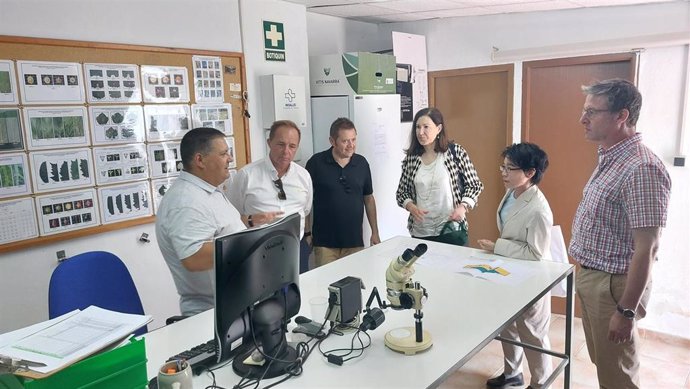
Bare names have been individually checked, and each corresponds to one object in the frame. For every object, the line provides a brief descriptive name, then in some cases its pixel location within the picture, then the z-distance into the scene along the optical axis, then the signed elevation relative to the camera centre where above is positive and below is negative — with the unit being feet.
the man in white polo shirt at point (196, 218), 6.49 -1.28
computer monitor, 4.57 -1.69
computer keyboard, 4.94 -2.39
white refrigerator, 12.82 -0.54
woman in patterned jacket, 10.02 -1.37
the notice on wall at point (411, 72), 14.35 +1.29
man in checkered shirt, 6.05 -1.56
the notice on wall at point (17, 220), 7.97 -1.48
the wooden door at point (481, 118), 14.28 -0.16
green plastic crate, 3.68 -1.90
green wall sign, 11.76 +1.90
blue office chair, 6.50 -2.20
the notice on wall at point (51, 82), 8.07 +0.79
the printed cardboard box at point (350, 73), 12.55 +1.16
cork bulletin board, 8.05 +0.02
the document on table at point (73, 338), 3.80 -1.76
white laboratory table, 4.80 -2.48
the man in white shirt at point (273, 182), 9.55 -1.20
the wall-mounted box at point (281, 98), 11.52 +0.52
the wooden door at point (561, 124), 12.86 -0.38
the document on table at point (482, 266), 7.25 -2.41
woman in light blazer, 7.71 -1.85
